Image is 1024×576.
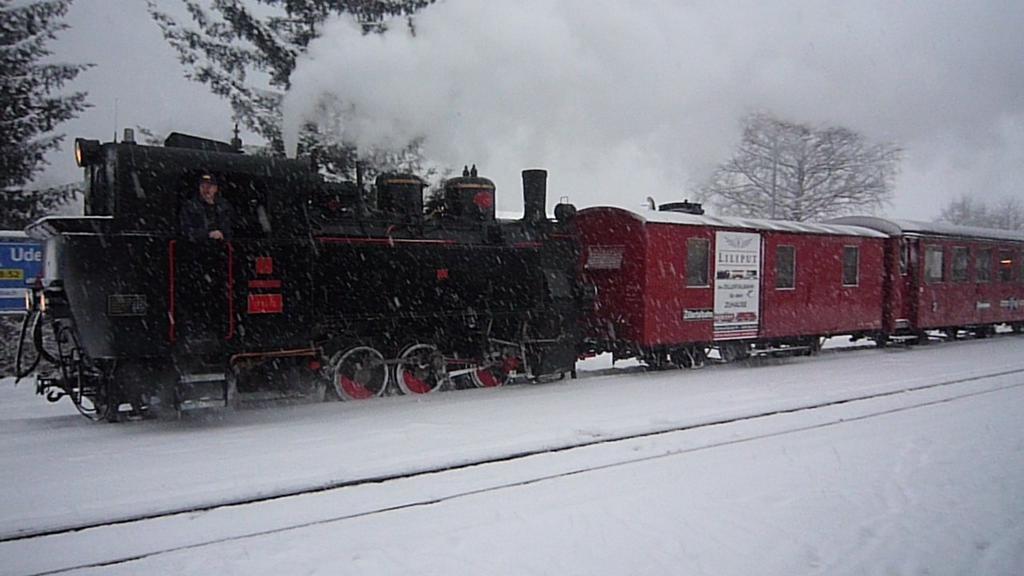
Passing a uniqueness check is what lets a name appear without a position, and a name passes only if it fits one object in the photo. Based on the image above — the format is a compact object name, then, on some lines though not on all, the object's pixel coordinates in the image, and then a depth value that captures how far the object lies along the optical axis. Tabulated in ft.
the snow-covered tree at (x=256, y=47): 45.80
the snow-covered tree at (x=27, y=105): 45.32
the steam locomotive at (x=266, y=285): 23.45
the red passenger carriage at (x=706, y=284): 39.27
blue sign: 37.45
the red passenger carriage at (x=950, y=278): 54.54
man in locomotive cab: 24.14
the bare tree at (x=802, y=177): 88.84
